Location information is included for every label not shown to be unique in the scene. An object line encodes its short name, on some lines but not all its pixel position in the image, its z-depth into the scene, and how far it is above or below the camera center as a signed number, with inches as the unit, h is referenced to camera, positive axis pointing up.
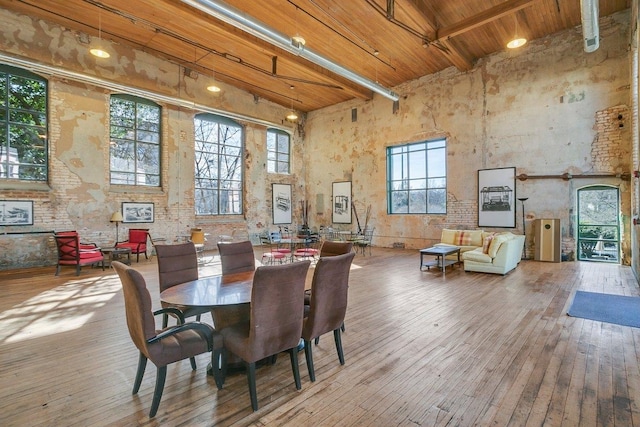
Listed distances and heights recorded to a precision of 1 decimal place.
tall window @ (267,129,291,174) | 487.8 +96.4
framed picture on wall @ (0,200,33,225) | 275.9 +1.0
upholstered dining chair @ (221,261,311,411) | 80.0 -28.2
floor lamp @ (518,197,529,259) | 325.7 -21.8
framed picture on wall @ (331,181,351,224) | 476.4 +13.9
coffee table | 258.2 -34.8
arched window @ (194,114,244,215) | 413.4 +64.3
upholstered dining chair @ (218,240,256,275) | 137.1 -19.8
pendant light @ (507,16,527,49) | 238.5 +128.5
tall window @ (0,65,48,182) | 281.6 +79.7
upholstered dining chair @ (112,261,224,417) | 77.6 -33.1
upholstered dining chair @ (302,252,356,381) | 94.3 -26.8
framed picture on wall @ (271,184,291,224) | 485.7 +14.5
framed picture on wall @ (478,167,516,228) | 333.7 +15.3
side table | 288.0 -43.9
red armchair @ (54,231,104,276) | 254.8 -32.1
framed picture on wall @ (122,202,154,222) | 343.6 +0.9
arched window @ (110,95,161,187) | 344.2 +80.5
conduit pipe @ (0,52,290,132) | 265.4 +124.0
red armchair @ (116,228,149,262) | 315.6 -29.7
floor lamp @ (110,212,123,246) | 326.0 -4.2
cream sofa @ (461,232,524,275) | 249.9 -36.1
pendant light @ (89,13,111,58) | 238.1 +122.0
